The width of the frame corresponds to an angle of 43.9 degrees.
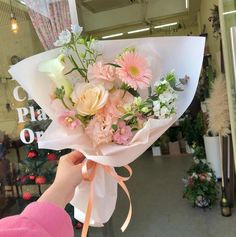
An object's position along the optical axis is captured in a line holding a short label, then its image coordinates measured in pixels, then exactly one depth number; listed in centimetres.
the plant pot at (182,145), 578
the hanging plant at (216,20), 364
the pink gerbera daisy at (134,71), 84
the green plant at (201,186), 302
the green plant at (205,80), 386
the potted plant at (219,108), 271
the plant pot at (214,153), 371
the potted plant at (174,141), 575
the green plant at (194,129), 484
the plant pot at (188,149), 553
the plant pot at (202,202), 301
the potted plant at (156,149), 578
